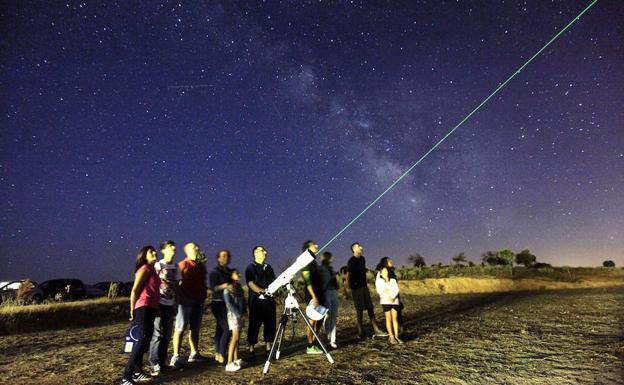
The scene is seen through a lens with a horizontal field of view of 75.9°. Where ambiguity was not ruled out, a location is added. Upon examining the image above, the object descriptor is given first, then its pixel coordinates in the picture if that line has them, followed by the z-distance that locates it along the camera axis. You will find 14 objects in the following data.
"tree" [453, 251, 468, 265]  47.31
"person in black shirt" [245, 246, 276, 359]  7.01
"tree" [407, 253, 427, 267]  50.42
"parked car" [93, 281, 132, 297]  25.85
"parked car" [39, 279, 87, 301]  23.62
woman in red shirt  5.46
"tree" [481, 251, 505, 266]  47.78
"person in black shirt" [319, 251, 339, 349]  7.70
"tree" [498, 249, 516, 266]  47.10
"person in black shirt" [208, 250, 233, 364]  6.54
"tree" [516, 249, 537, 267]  48.56
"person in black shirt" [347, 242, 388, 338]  8.49
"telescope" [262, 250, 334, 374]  5.90
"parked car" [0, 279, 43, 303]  19.45
